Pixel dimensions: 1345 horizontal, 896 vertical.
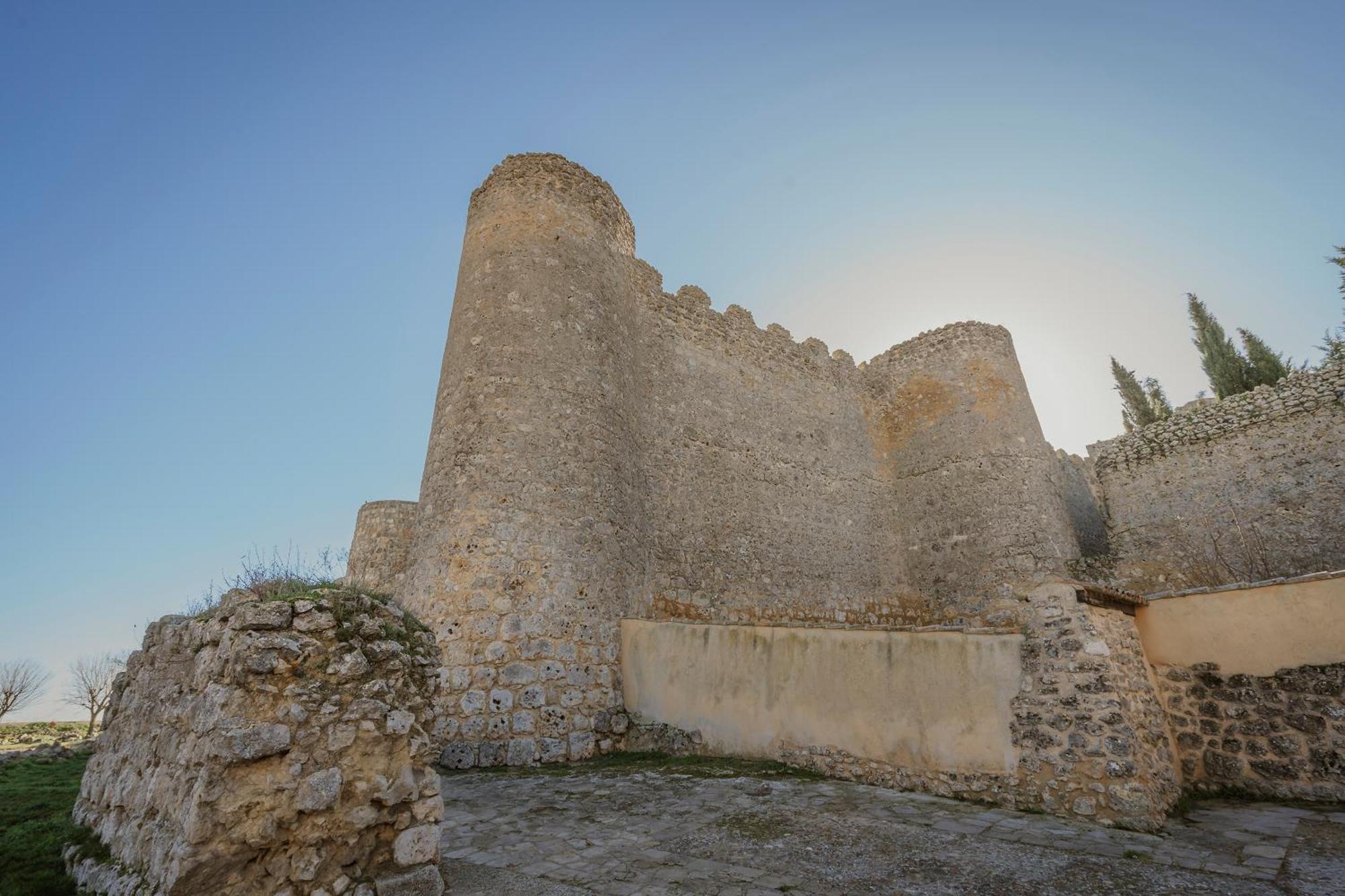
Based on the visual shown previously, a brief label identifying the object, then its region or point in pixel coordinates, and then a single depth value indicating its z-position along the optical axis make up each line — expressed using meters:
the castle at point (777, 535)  6.53
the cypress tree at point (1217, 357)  25.48
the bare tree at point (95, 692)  26.51
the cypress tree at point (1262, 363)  24.59
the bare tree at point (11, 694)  28.69
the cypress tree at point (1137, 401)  30.89
